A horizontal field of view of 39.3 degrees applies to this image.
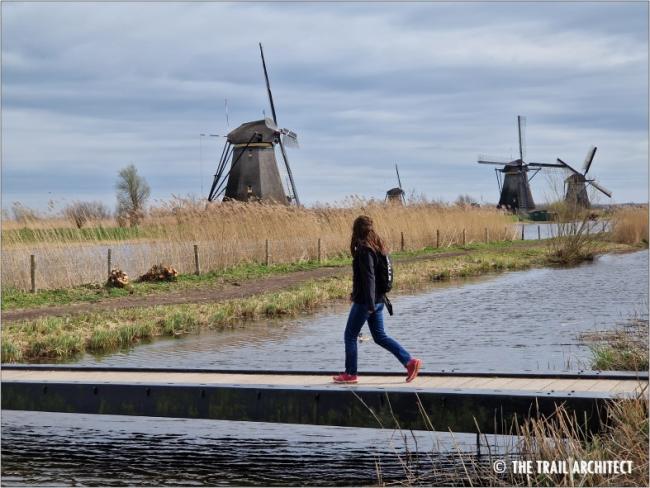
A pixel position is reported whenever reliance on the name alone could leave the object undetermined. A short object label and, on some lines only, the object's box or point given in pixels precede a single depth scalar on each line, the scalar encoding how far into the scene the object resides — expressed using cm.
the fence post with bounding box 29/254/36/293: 1870
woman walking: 857
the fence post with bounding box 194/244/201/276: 2262
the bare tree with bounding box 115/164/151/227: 6512
